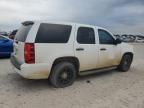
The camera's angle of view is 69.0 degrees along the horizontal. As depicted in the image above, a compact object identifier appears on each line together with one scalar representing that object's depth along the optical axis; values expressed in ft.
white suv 9.00
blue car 18.92
